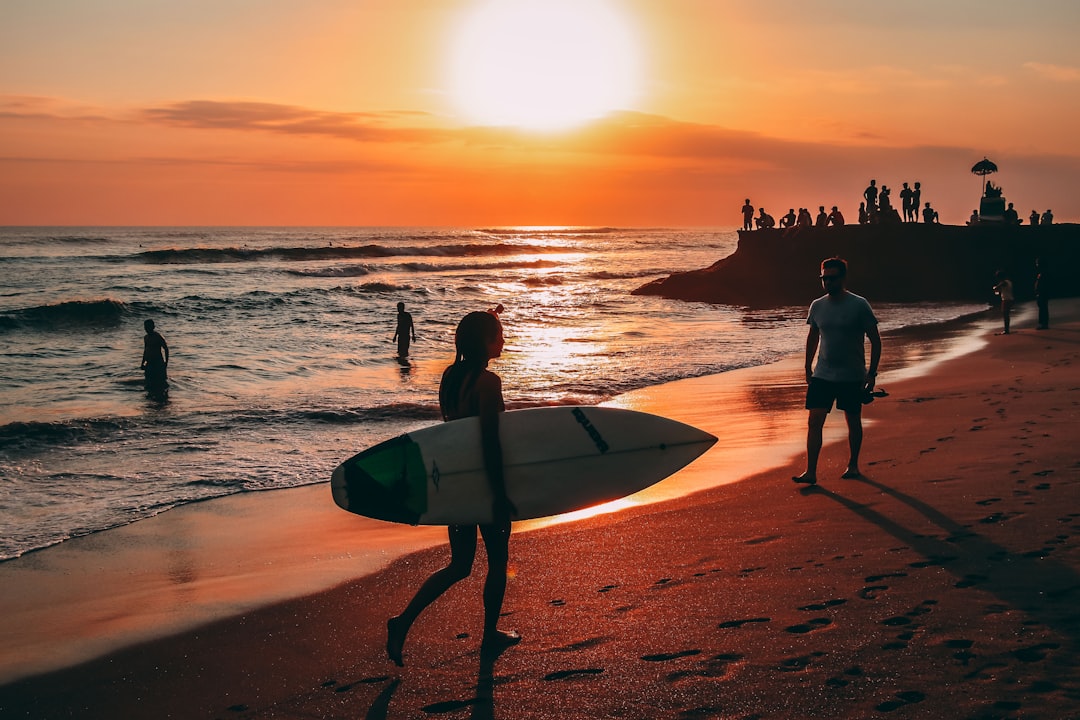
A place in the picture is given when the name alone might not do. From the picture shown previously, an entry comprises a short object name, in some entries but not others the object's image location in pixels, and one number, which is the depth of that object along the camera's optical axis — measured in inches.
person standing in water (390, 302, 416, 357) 908.0
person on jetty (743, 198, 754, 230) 1843.1
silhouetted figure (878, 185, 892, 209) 1716.3
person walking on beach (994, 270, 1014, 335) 821.9
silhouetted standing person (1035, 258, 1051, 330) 839.7
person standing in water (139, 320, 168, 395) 671.1
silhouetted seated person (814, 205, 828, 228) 1784.0
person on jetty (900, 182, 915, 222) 1653.5
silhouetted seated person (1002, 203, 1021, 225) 1688.4
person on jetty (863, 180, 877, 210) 1668.3
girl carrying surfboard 166.9
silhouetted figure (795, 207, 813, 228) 1791.3
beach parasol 1494.8
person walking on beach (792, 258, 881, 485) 282.0
